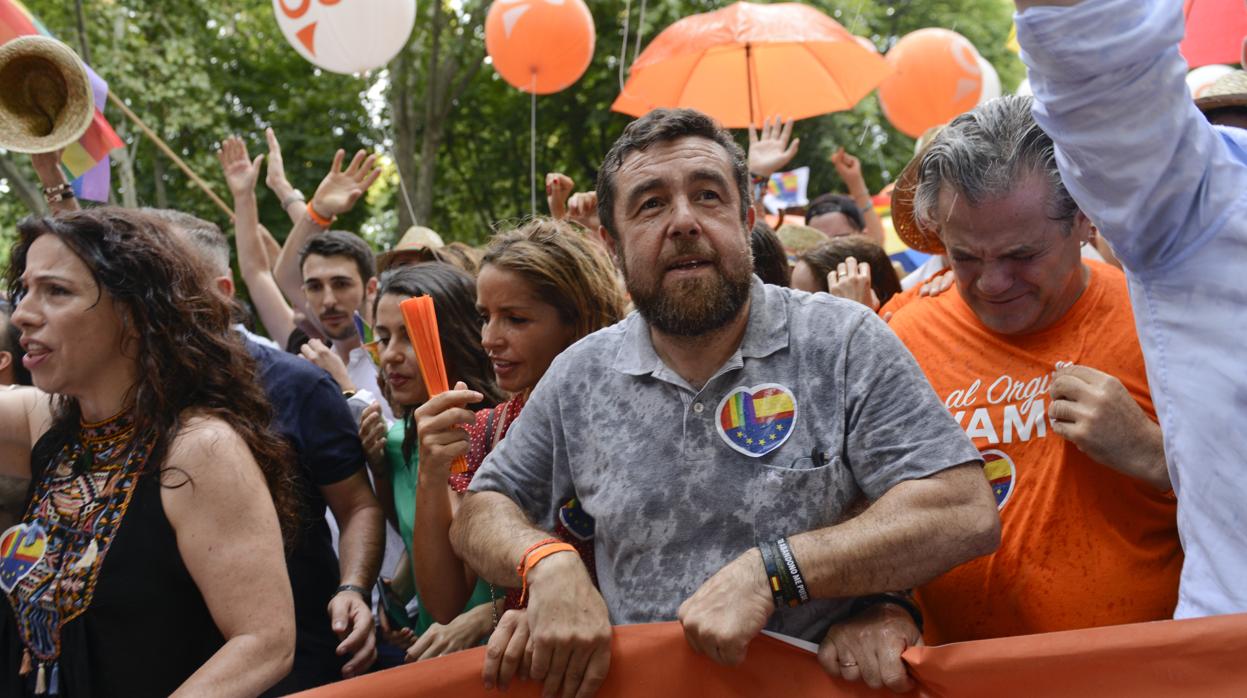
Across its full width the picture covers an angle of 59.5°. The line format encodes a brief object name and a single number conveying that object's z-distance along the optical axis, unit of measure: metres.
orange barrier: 1.82
